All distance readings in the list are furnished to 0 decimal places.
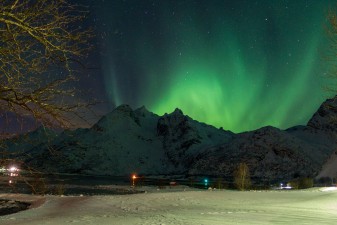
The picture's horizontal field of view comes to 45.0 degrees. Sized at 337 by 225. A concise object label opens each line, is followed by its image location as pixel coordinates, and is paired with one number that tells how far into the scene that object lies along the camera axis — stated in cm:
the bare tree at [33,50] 685
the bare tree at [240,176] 5126
